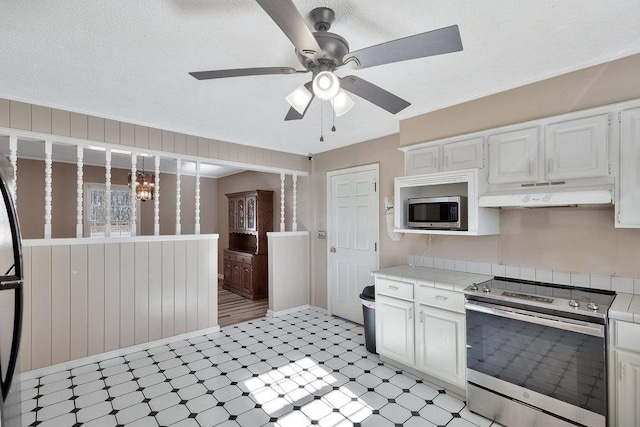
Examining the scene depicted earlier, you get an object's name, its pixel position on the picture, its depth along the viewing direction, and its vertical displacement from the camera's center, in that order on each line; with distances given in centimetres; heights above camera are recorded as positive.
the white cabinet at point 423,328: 244 -98
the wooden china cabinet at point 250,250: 552 -64
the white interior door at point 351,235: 403 -28
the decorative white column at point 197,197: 383 +24
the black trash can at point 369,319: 324 -110
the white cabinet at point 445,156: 268 +55
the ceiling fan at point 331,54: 122 +74
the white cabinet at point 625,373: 170 -89
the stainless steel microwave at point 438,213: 265 +2
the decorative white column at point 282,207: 476 +13
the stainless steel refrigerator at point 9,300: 98 -30
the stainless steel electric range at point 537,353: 182 -90
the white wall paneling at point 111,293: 282 -81
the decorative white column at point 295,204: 492 +19
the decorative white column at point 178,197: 370 +23
